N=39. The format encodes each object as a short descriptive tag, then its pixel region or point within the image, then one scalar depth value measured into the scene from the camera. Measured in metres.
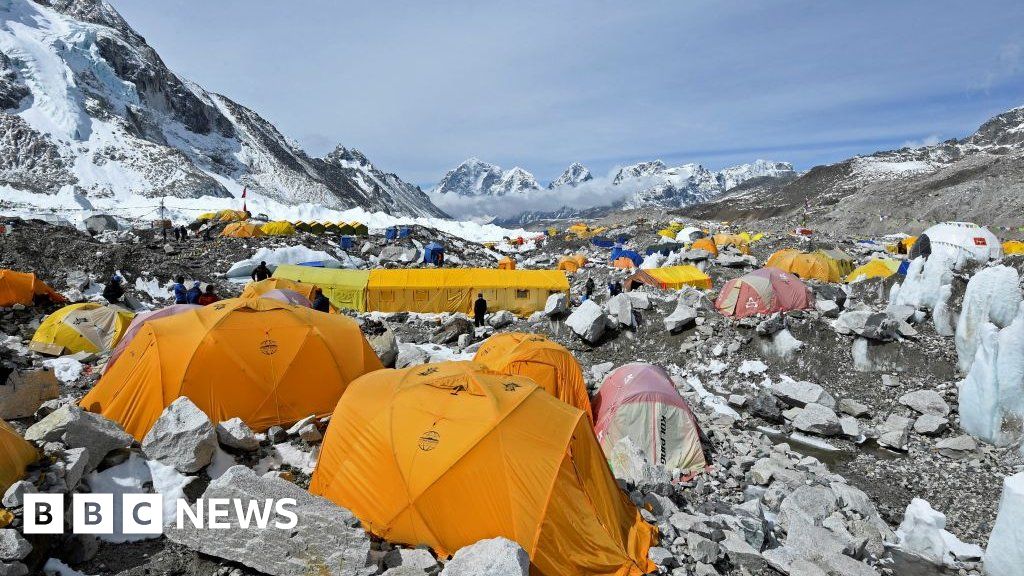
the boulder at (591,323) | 17.53
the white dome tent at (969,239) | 27.25
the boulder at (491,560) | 5.09
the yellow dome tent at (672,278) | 23.97
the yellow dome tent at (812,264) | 26.53
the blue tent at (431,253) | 35.78
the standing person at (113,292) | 16.81
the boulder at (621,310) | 17.88
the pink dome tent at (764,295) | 17.30
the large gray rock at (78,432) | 6.09
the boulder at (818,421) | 11.79
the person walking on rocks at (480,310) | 19.89
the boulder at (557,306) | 20.03
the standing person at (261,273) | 23.90
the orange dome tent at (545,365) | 11.06
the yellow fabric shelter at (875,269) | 24.91
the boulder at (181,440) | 6.63
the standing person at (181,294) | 16.72
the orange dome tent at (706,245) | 33.81
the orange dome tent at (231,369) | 8.45
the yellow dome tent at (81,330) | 12.65
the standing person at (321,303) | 16.20
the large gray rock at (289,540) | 5.37
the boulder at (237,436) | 7.38
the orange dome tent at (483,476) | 6.01
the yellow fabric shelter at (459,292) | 23.30
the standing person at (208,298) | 16.39
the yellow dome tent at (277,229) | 38.84
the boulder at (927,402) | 11.76
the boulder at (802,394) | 12.68
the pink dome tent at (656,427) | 9.76
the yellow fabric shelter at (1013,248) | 32.19
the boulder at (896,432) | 11.12
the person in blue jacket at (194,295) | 16.39
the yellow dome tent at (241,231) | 36.28
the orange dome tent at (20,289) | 14.54
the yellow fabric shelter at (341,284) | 23.39
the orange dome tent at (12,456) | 5.28
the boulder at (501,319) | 21.08
